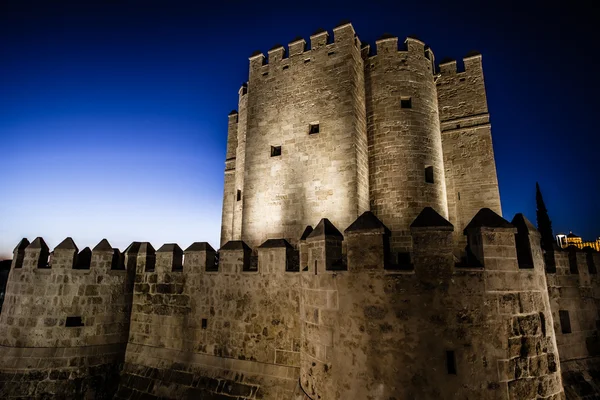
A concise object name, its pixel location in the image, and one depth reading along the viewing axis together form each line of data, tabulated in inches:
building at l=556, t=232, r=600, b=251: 1662.2
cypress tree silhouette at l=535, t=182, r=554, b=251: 1032.1
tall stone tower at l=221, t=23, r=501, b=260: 411.8
